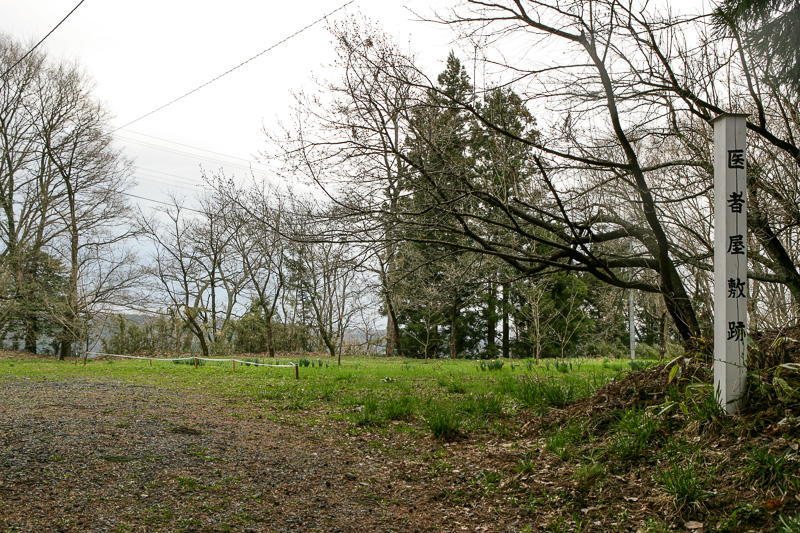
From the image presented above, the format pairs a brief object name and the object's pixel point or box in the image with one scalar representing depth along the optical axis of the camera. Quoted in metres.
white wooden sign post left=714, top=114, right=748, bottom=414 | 3.73
